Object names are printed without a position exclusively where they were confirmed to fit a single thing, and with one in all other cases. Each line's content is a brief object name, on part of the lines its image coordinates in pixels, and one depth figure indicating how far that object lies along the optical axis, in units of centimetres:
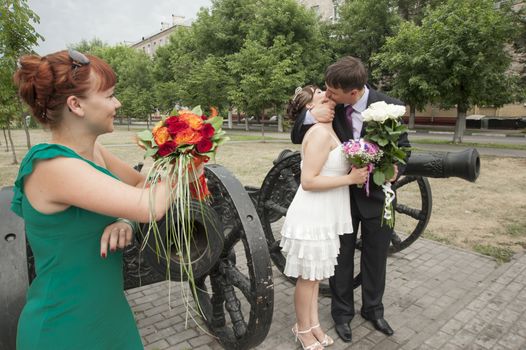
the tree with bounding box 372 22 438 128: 1364
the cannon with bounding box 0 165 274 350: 173
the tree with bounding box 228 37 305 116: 1805
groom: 240
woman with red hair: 112
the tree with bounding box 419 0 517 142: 1234
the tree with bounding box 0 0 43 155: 981
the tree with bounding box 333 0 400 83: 2245
